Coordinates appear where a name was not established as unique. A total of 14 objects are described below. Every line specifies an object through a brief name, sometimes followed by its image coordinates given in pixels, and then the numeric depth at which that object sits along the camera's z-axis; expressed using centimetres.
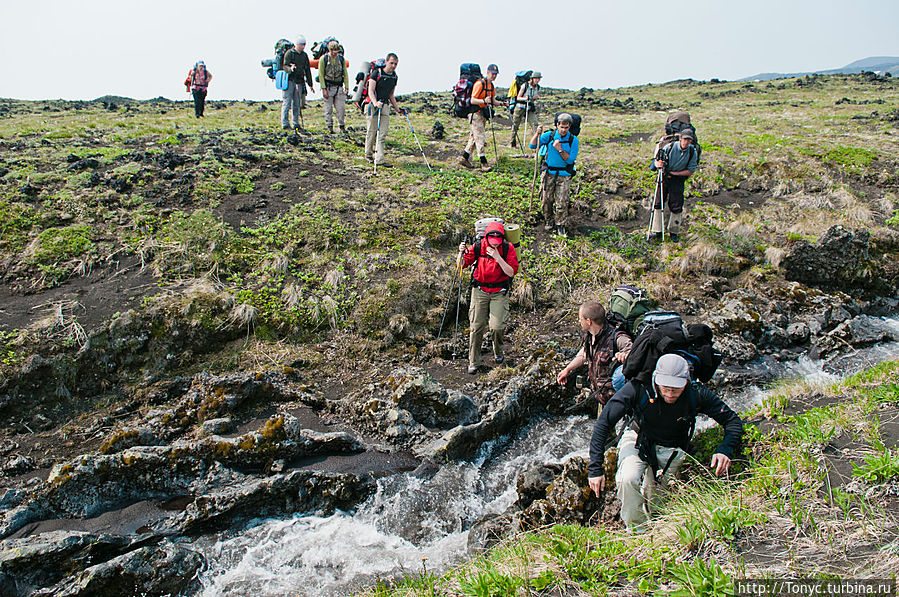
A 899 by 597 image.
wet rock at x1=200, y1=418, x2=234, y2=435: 798
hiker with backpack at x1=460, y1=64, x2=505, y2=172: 1507
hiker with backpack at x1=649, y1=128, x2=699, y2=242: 1210
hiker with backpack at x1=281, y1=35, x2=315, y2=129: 1733
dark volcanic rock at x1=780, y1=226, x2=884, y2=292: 1216
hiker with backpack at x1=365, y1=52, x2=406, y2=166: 1495
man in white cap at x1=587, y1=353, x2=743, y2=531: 527
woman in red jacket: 876
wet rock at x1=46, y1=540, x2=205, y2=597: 574
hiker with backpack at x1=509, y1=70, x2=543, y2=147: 1698
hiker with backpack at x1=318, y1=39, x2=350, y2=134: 1730
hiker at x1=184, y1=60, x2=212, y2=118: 2114
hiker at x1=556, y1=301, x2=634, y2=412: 643
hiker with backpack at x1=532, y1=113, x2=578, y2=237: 1259
